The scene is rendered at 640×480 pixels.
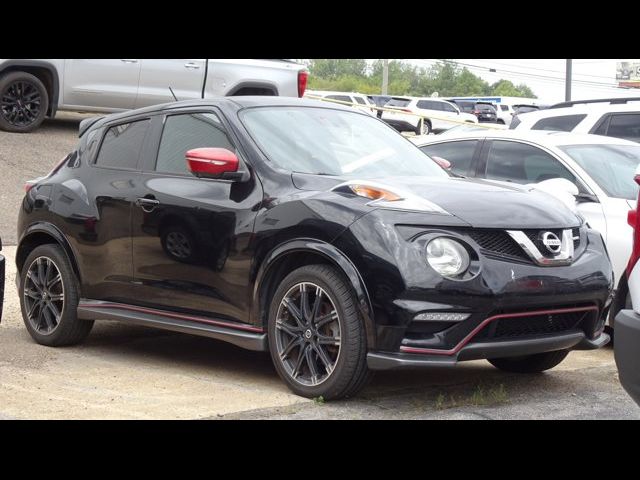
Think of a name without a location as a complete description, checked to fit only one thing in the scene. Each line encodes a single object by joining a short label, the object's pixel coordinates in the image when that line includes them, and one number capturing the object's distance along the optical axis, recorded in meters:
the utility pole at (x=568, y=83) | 29.89
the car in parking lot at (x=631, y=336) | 4.20
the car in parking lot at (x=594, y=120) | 11.43
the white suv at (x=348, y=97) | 42.28
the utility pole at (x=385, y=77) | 69.91
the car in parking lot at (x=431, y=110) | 40.34
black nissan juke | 5.77
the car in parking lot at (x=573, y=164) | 8.22
